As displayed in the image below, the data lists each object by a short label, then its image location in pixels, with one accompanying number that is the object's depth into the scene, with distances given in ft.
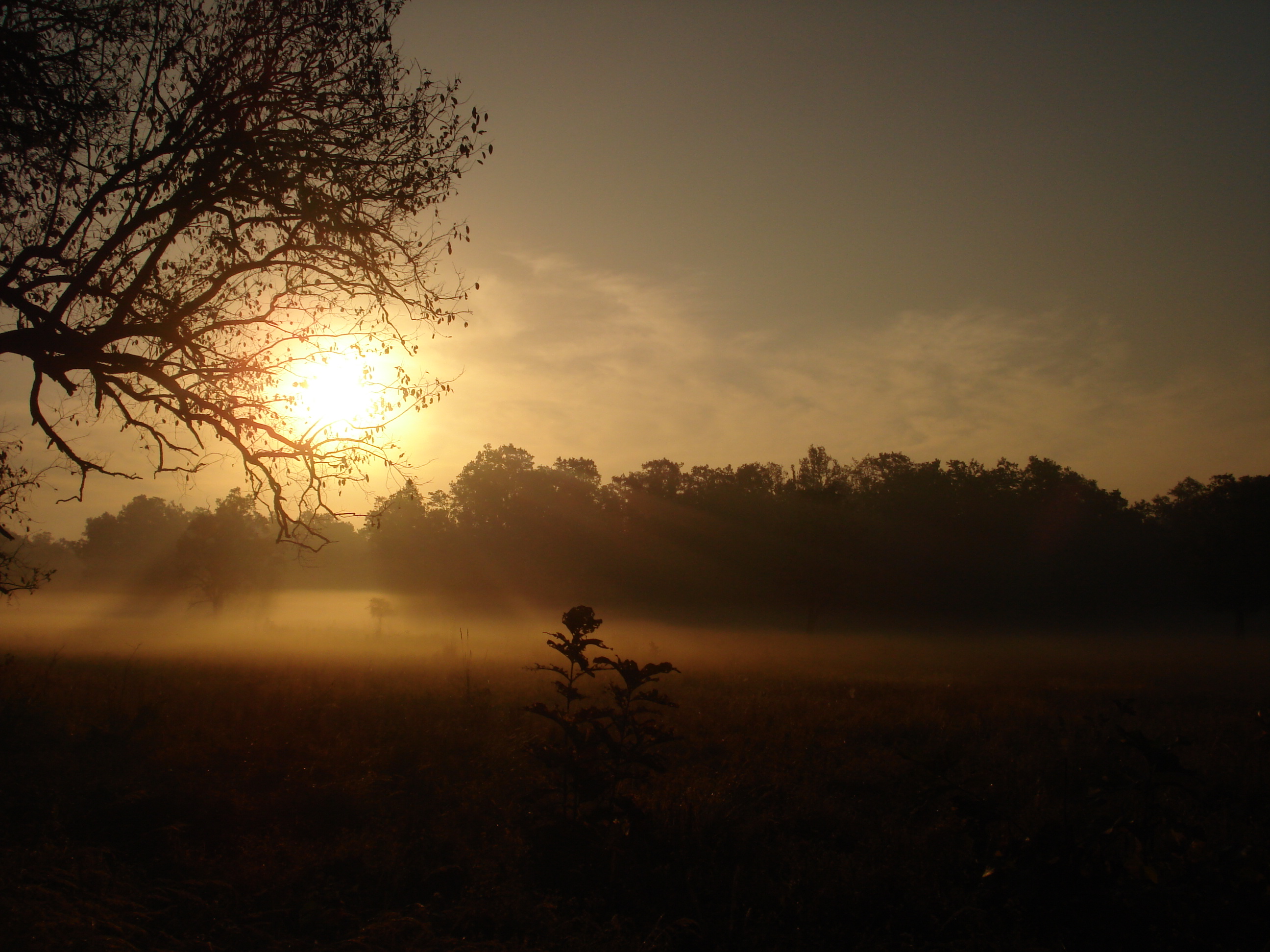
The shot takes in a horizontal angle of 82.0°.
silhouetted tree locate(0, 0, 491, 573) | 25.68
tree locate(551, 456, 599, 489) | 236.63
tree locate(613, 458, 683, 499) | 213.25
